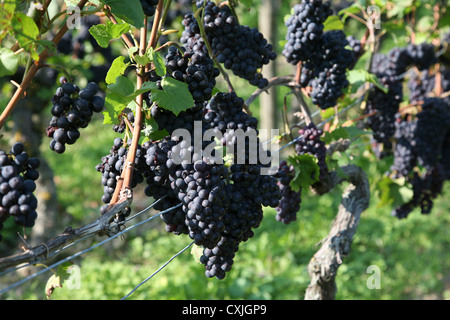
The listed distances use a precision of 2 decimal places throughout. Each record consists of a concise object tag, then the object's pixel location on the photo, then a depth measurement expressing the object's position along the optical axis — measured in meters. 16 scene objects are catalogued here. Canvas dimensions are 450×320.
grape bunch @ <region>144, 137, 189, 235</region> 1.31
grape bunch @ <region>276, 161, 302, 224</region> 1.93
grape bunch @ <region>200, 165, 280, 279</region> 1.38
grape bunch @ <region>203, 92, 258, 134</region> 1.49
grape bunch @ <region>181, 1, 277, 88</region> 1.64
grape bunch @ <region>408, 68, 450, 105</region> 2.95
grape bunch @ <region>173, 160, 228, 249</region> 1.27
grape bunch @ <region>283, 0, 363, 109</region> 1.89
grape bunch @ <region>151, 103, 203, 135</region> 1.37
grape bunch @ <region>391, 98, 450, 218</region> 2.51
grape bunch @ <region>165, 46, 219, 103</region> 1.34
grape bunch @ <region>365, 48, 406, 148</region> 2.45
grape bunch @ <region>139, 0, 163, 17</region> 1.39
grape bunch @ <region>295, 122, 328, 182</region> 1.87
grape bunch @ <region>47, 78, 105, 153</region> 1.24
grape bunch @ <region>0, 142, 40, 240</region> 1.08
